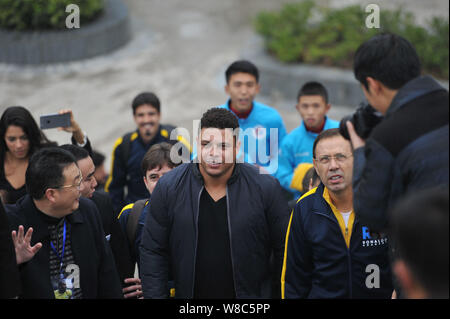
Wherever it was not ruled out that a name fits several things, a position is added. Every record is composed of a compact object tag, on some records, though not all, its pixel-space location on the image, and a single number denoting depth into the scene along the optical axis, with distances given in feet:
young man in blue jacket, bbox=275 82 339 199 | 19.35
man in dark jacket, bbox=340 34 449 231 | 8.95
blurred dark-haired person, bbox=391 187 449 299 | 6.57
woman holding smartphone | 17.54
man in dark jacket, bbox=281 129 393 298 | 12.13
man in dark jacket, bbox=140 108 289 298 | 12.42
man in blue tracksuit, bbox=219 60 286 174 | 19.99
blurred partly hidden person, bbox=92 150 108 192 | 20.45
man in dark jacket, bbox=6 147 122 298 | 11.85
